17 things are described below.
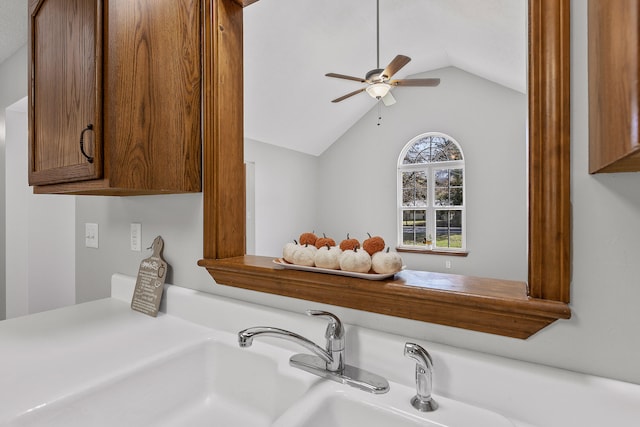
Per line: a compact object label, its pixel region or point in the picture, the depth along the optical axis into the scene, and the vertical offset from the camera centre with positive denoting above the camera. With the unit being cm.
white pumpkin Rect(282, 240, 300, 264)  90 -11
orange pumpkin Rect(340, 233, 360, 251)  84 -8
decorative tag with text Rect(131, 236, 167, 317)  116 -25
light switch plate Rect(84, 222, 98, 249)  149 -10
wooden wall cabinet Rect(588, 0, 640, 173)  34 +16
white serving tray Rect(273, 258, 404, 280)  76 -15
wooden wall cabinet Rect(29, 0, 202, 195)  87 +35
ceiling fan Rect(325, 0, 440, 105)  299 +125
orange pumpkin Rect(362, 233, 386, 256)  81 -9
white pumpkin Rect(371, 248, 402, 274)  76 -12
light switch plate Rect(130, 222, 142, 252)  130 -9
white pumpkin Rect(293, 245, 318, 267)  87 -12
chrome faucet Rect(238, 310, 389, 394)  72 -31
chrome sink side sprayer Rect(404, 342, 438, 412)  61 -32
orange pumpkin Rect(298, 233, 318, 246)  95 -8
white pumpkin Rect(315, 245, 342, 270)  82 -12
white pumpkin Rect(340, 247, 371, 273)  78 -12
